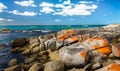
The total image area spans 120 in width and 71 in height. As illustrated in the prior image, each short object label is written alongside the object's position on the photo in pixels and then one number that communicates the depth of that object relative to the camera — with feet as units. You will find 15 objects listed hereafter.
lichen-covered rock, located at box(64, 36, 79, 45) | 21.85
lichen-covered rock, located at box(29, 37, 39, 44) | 28.33
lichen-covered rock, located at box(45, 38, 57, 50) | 23.20
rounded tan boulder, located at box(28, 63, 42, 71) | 15.80
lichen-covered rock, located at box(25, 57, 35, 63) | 20.27
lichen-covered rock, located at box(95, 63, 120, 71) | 13.14
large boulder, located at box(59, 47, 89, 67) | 15.64
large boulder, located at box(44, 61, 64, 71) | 14.96
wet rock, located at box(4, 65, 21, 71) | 17.39
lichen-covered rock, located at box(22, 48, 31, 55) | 24.75
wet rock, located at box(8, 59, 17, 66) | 20.26
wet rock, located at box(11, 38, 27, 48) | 29.30
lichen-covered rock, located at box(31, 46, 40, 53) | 24.26
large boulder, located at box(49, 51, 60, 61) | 19.14
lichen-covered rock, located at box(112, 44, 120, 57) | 16.33
